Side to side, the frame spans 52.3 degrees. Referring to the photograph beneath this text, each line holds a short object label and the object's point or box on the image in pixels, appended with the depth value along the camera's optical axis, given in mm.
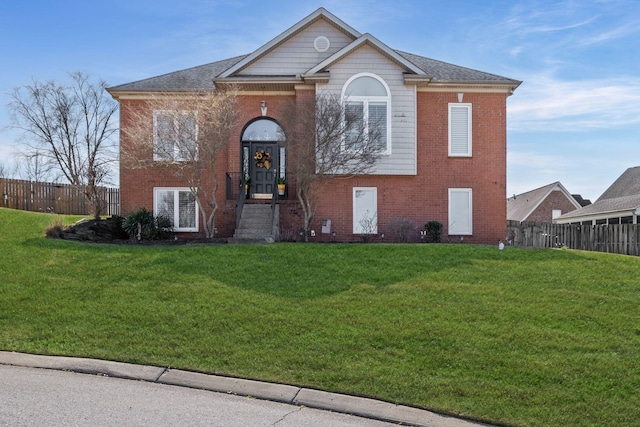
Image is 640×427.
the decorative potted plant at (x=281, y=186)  21828
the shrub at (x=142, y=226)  20344
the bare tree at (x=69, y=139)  24094
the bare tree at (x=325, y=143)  19578
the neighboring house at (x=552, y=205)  45750
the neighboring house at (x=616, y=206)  31031
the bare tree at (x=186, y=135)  19172
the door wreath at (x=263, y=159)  22438
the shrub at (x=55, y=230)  17814
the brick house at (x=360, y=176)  21734
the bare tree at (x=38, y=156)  25472
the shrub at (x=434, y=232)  21250
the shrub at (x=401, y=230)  21294
